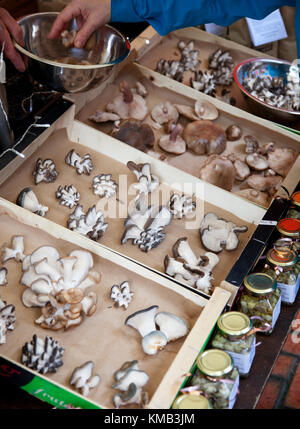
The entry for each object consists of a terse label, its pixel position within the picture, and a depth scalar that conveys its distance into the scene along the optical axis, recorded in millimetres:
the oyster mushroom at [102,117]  2174
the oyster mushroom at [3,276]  1573
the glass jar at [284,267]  1551
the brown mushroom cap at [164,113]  2277
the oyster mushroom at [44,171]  1887
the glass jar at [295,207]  1784
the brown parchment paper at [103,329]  1407
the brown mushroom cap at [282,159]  2129
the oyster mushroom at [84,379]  1343
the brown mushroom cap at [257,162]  2119
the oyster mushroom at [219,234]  1775
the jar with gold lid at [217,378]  1260
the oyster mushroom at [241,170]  2084
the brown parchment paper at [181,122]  2152
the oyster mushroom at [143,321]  1495
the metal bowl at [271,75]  2268
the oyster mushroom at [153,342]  1447
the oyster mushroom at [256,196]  1992
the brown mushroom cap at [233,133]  2236
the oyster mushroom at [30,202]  1768
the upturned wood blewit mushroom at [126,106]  2246
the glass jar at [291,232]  1664
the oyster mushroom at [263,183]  2062
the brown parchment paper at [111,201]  1761
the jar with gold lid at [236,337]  1352
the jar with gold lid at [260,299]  1461
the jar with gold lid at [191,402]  1216
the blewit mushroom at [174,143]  2150
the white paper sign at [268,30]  2816
